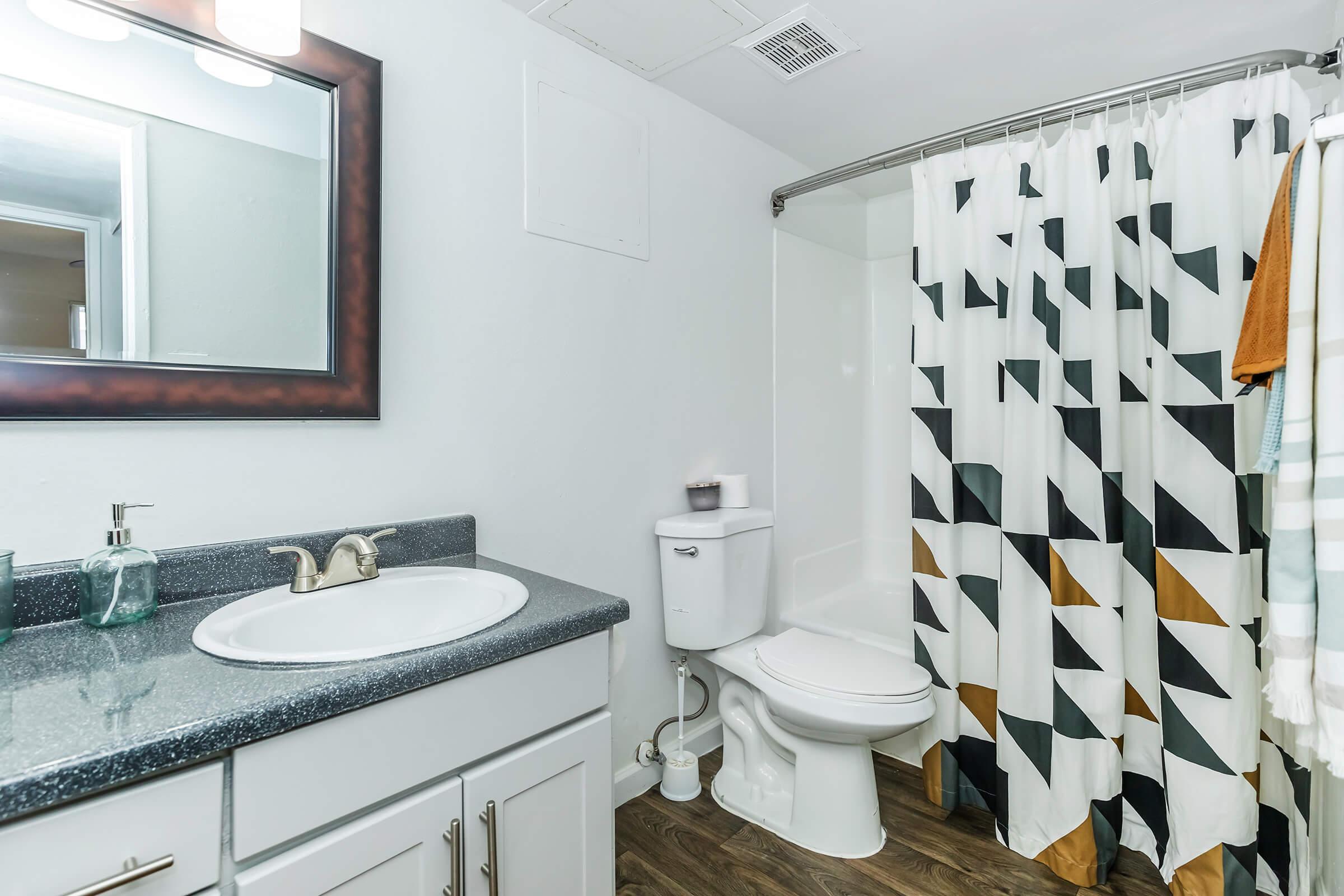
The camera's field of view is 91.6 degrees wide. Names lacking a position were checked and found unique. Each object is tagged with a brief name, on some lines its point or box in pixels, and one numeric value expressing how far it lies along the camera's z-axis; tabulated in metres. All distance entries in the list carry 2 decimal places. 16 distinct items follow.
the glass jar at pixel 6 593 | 0.92
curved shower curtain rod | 1.42
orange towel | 1.08
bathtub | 2.25
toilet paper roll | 2.17
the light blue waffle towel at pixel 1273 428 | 1.09
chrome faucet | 1.17
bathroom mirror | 1.02
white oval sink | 0.98
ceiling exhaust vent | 1.69
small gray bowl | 2.11
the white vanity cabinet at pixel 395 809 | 0.67
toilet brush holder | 1.97
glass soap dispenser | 0.98
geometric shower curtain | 1.48
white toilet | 1.66
